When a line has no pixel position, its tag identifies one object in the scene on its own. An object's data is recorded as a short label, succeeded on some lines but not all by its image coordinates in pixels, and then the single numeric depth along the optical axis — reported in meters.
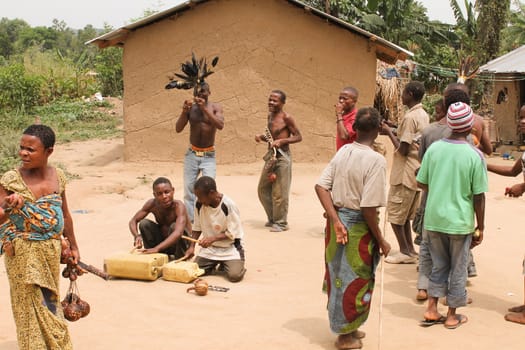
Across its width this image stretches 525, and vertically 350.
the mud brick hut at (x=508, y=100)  17.70
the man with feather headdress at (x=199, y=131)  7.77
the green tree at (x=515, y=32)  33.16
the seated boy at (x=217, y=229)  6.16
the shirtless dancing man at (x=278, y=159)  8.17
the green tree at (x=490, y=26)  23.41
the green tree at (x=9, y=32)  53.97
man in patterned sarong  4.31
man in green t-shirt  4.80
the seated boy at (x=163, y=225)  6.33
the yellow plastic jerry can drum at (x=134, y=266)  5.98
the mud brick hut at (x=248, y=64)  12.32
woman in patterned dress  3.84
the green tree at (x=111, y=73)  27.52
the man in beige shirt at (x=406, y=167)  6.32
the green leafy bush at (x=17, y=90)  21.42
